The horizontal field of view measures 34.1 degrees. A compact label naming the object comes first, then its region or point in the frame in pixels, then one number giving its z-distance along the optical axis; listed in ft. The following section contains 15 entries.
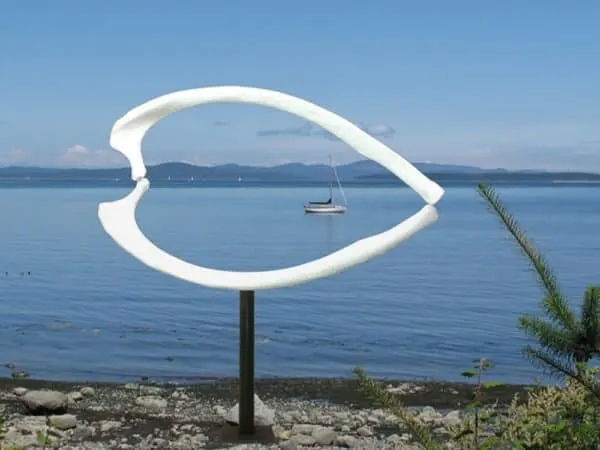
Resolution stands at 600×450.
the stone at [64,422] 30.60
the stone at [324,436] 28.60
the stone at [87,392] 36.88
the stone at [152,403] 34.47
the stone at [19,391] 36.55
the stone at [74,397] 35.58
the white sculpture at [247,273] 20.62
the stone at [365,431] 30.22
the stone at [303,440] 28.22
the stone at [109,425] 30.93
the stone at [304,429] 29.76
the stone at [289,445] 26.87
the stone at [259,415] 28.68
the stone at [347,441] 28.60
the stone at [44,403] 32.37
